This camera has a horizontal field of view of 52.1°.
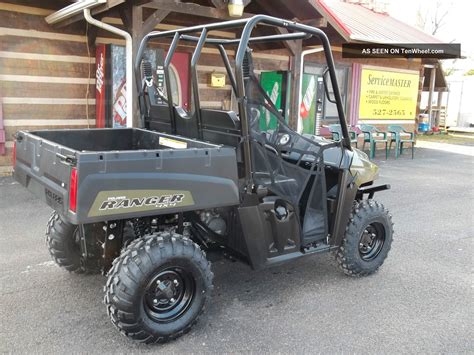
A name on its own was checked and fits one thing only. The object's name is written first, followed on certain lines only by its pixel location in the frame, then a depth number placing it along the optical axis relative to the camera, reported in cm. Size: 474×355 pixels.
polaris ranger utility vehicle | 274
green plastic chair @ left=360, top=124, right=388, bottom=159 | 1155
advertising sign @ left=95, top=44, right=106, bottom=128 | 804
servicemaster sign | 1289
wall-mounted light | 724
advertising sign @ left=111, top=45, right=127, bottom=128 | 788
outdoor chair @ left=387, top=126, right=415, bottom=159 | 1220
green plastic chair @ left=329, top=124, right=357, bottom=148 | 1015
